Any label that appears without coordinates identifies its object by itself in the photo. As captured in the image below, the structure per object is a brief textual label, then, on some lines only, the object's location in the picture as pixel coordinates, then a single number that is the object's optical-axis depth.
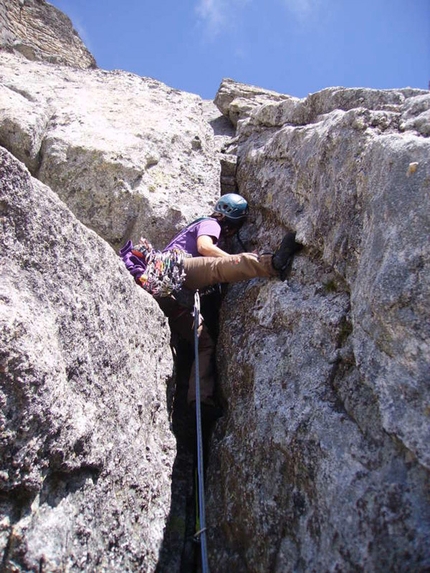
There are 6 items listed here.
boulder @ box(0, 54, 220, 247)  6.64
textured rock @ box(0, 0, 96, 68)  17.56
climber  5.34
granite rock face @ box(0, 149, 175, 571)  2.86
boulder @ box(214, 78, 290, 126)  10.38
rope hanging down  3.60
